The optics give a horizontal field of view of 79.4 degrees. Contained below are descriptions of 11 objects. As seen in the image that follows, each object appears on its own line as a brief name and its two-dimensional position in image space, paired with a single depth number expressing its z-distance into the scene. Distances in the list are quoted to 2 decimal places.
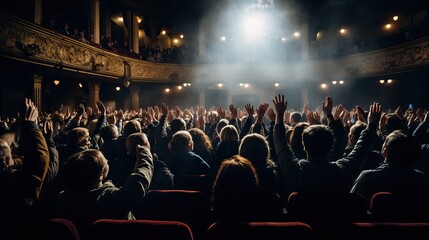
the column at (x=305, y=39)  19.09
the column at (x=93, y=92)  14.98
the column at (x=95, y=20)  14.95
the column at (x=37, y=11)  11.02
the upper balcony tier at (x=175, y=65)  9.20
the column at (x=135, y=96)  18.34
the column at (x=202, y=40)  20.84
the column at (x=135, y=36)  18.47
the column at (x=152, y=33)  20.89
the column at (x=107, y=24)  17.23
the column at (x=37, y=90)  10.80
